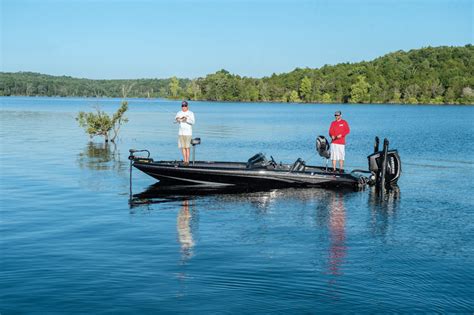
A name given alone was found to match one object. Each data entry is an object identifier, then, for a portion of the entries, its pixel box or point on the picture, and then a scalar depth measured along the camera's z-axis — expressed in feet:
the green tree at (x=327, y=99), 631.32
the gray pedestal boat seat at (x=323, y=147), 69.82
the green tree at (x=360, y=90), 601.21
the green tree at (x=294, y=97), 646.33
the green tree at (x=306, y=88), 646.33
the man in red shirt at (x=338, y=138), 68.18
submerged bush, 125.19
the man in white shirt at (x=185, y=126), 67.00
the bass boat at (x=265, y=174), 65.67
